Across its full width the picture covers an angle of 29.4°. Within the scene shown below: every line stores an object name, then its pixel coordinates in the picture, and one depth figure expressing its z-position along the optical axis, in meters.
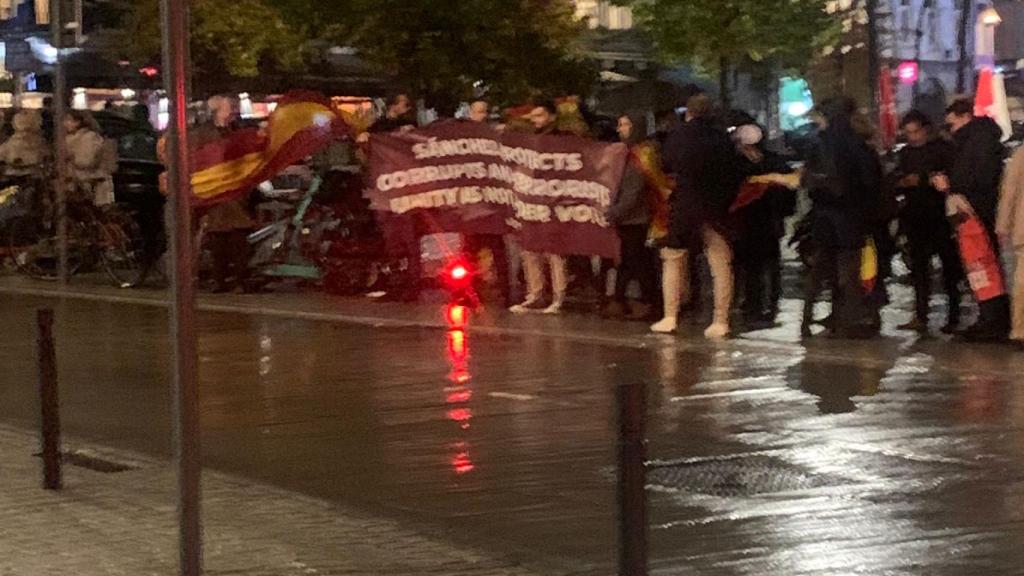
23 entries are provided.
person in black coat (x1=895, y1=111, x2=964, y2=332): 15.25
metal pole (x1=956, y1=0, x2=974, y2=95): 39.00
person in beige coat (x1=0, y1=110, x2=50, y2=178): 23.39
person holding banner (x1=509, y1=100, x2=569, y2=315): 17.70
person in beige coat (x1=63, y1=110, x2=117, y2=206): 22.20
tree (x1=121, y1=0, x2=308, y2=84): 27.98
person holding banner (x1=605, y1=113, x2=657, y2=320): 16.47
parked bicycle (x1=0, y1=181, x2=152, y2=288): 21.81
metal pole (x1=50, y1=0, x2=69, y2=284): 21.80
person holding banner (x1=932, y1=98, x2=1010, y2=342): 14.50
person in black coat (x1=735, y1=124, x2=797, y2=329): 16.11
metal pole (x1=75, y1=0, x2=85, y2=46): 22.12
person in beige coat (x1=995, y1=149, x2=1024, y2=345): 13.88
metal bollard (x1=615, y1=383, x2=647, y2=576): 6.04
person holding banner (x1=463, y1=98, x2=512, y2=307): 18.48
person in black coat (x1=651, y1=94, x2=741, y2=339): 15.26
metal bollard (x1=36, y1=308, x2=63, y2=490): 9.66
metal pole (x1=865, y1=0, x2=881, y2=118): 28.36
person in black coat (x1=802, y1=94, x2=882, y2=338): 14.78
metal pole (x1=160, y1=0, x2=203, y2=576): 6.52
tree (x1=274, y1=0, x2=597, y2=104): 23.09
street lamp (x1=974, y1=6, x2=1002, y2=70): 45.00
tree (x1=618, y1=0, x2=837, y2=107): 25.17
